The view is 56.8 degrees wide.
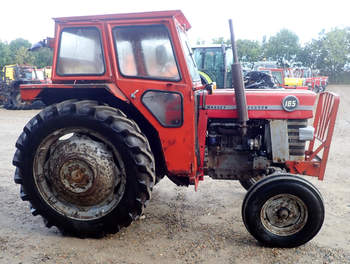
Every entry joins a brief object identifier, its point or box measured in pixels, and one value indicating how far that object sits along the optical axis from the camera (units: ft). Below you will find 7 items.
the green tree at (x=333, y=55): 127.95
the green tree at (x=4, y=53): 128.16
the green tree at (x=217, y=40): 126.11
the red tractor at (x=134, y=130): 10.84
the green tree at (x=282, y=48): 132.20
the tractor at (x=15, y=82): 53.57
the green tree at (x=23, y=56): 123.65
